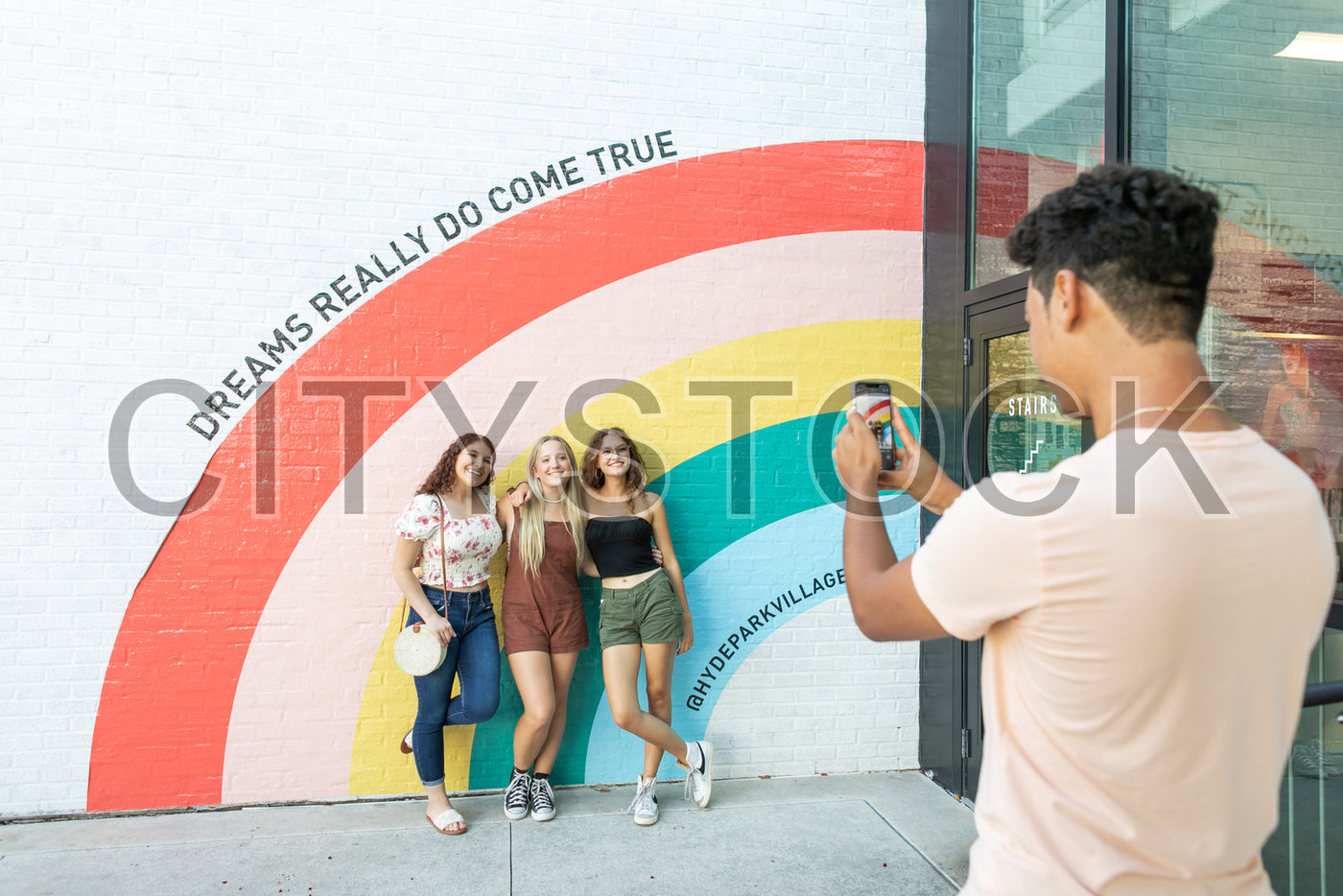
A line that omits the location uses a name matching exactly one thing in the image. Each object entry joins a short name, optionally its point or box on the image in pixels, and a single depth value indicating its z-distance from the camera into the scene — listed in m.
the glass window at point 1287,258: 2.48
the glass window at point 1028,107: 3.52
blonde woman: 3.81
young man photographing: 0.94
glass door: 3.62
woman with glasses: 3.86
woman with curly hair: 3.72
